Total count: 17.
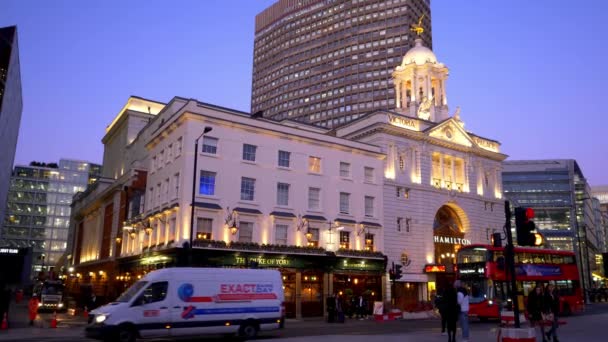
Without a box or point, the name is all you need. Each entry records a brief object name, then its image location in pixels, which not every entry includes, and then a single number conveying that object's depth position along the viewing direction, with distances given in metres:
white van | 17.09
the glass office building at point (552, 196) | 90.50
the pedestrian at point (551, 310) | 16.28
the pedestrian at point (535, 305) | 16.92
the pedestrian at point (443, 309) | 16.88
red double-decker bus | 29.84
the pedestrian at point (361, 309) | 35.22
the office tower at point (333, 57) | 97.62
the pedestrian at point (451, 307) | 15.93
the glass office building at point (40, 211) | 124.00
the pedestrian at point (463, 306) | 16.34
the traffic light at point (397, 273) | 33.62
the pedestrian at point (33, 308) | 27.25
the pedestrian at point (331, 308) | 30.50
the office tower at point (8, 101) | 42.50
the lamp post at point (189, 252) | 25.98
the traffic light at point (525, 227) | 11.54
